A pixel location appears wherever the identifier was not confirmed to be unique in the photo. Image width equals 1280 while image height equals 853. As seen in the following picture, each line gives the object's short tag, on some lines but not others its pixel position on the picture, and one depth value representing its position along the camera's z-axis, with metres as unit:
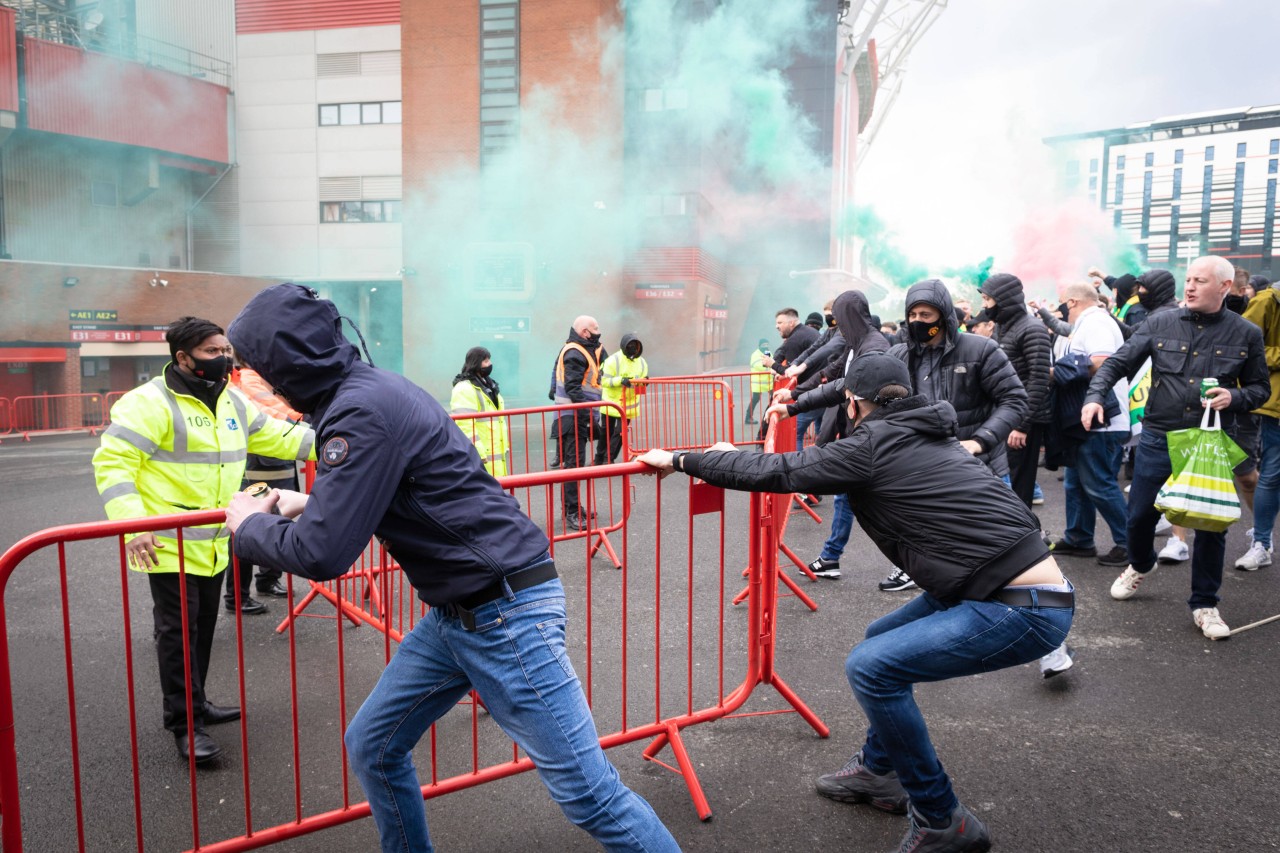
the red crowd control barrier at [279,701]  2.91
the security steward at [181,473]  3.37
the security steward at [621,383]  8.48
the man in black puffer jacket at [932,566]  2.61
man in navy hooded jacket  1.92
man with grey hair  4.48
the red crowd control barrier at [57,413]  21.16
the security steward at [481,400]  6.47
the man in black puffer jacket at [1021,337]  5.35
